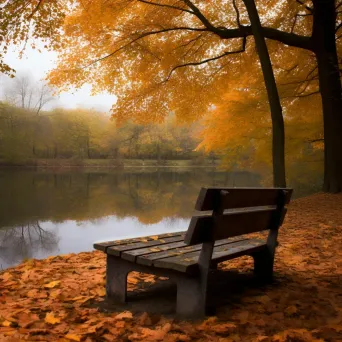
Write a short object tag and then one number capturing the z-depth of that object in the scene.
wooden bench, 2.78
